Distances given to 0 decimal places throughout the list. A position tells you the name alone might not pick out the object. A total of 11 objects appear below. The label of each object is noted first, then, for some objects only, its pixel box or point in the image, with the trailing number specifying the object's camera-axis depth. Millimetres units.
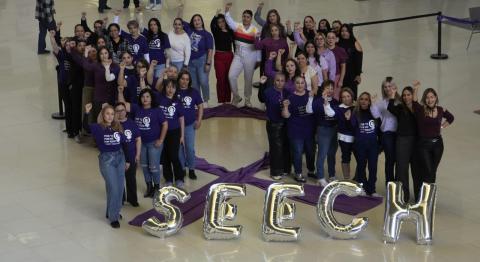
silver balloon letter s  13078
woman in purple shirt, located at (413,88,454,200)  13320
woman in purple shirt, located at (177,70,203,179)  14547
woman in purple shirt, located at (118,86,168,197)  13914
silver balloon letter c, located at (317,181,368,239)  12961
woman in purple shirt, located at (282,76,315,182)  14328
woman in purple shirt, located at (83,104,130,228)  12984
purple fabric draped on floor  13742
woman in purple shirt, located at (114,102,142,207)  13352
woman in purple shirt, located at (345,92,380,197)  13766
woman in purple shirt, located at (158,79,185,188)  14227
